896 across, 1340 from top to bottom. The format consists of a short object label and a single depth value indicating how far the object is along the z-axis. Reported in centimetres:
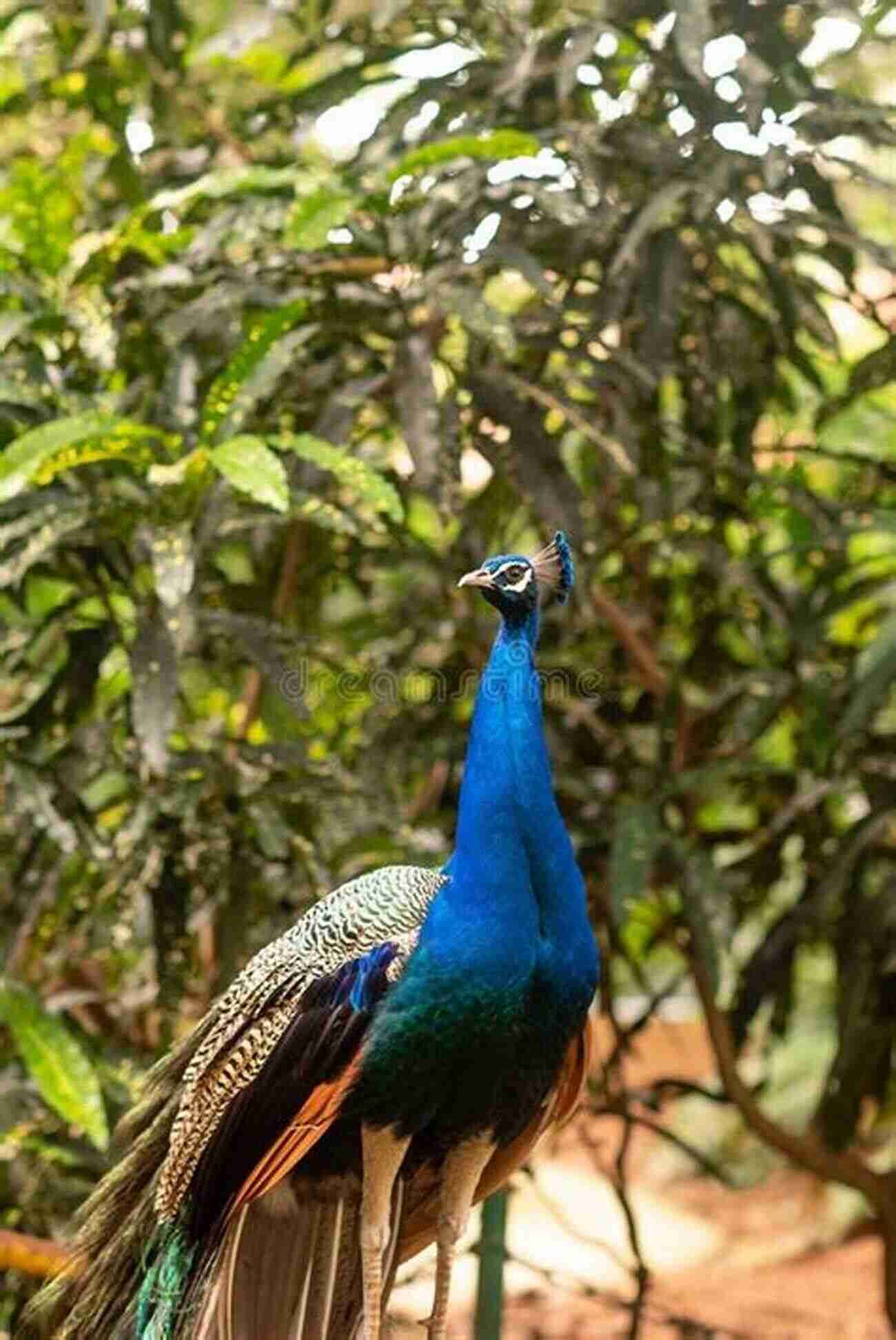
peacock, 538
